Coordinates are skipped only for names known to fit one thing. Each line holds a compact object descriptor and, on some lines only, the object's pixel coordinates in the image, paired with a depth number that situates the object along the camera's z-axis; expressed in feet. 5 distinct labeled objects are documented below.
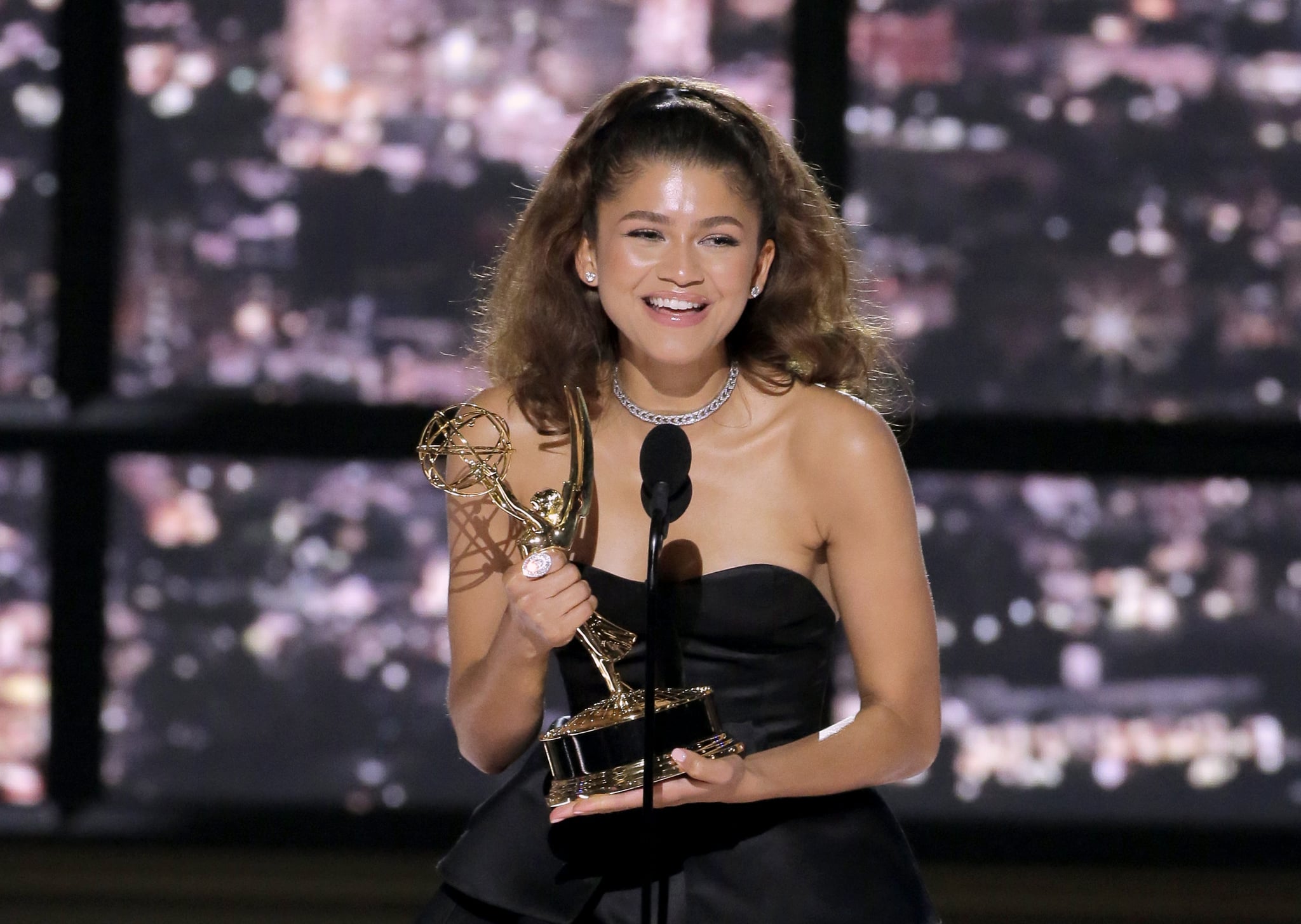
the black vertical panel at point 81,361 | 69.04
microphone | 62.55
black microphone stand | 62.51
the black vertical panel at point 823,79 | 67.89
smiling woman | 63.19
